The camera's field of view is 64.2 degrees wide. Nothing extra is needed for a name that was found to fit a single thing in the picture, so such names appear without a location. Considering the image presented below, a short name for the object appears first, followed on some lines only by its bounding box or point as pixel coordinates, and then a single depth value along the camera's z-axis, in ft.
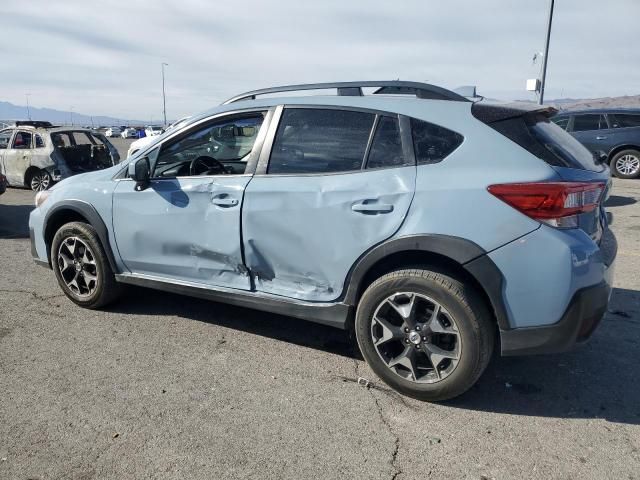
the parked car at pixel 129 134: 194.30
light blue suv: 8.69
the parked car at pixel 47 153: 36.42
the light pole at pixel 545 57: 54.04
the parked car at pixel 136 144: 46.59
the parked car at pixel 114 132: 212.60
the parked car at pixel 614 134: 41.47
